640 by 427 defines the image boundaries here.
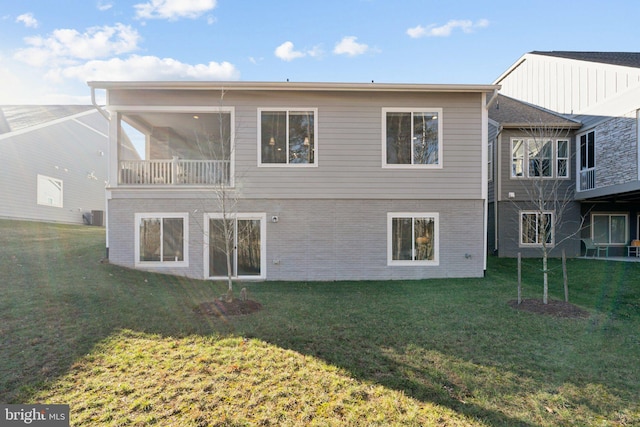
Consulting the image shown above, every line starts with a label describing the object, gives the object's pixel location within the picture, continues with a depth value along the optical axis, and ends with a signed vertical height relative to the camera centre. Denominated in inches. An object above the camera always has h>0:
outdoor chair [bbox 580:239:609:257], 532.1 -61.0
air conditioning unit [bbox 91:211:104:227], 772.6 -14.6
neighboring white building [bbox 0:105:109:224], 609.9 +109.8
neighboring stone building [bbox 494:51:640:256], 424.2 +128.3
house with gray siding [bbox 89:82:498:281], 350.9 +29.1
